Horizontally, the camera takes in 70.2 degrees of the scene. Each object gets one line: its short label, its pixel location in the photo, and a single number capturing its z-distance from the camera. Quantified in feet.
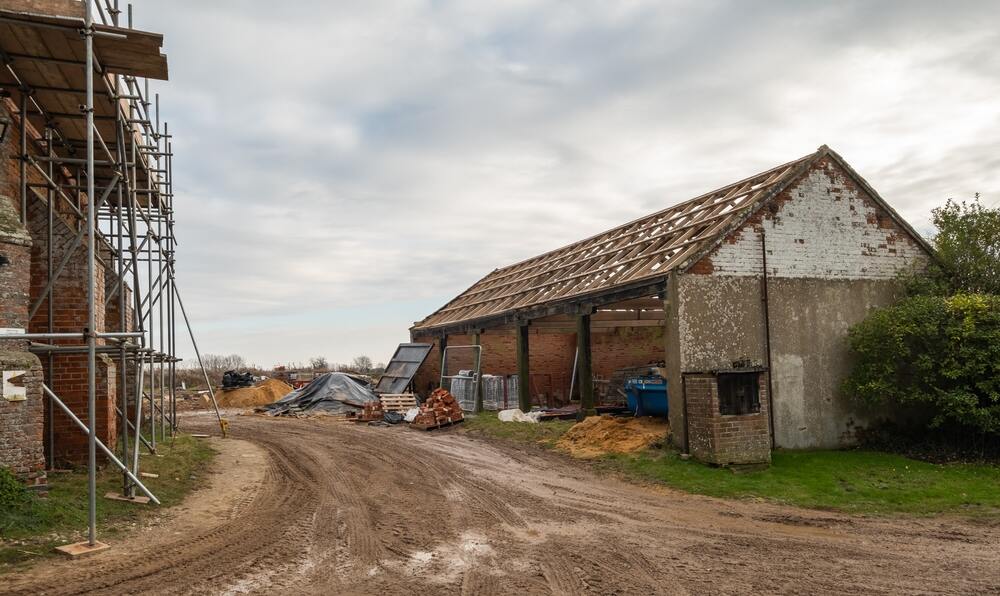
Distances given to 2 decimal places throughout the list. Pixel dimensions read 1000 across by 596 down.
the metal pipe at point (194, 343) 55.74
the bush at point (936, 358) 39.29
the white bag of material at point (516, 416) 62.44
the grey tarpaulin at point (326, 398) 84.43
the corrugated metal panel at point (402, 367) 86.62
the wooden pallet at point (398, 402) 75.20
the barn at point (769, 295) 39.88
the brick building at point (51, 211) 26.55
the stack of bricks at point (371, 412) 74.02
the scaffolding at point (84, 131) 25.93
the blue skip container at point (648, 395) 53.26
